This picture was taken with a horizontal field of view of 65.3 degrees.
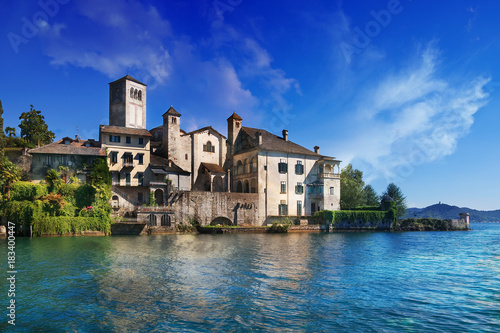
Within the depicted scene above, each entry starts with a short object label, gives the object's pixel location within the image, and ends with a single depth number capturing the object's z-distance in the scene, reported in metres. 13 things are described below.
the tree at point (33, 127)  61.44
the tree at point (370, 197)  89.06
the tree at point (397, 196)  85.94
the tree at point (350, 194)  79.44
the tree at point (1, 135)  45.77
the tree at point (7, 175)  45.25
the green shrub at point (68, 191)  48.75
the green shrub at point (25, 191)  45.62
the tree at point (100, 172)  52.09
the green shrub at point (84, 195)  49.62
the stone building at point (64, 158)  52.19
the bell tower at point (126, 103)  67.12
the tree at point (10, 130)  60.69
